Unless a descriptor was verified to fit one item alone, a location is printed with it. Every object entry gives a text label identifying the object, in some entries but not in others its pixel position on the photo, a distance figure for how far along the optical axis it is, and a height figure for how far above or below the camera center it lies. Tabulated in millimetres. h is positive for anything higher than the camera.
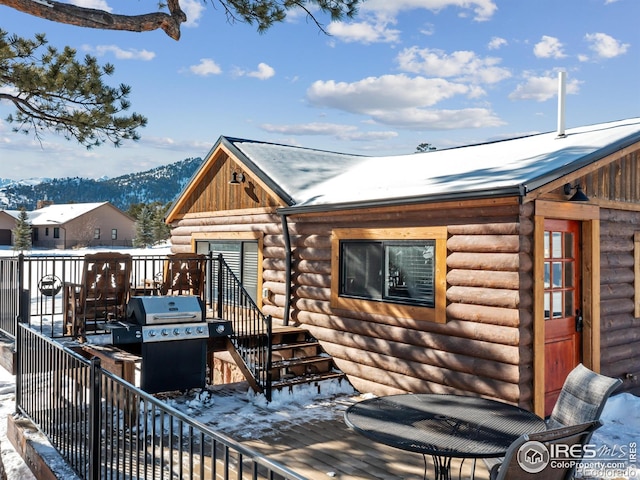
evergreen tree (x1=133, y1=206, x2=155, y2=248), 46688 +954
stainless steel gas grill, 6793 -1288
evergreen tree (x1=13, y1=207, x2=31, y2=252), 40406 +512
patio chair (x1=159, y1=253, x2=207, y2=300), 8578 -577
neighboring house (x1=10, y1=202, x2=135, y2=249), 49469 +1550
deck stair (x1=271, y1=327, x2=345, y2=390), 7754 -1856
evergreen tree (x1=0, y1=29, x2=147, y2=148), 7875 +2338
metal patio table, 3273 -1303
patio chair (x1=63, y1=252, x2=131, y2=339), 7168 -746
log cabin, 5977 -342
